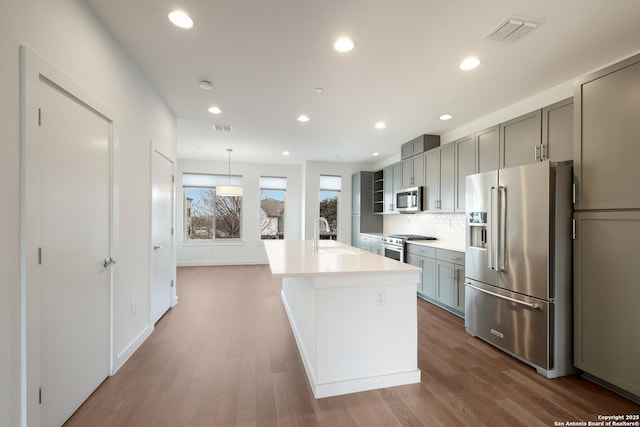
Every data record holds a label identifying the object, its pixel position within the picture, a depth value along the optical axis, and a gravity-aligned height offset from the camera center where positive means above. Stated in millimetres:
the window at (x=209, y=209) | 7262 +155
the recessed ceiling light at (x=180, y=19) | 1930 +1394
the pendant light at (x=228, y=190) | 5969 +533
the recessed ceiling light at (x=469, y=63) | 2434 +1364
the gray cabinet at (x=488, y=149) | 3344 +819
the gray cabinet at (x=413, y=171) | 4887 +795
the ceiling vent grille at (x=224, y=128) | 4459 +1420
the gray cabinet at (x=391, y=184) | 5625 +659
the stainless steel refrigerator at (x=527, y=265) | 2311 -449
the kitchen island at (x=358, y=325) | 2039 -832
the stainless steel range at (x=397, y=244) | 4707 -518
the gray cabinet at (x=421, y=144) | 4797 +1252
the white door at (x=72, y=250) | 1572 -228
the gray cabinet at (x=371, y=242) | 5621 -599
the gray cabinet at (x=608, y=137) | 1935 +577
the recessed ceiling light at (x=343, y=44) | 2202 +1381
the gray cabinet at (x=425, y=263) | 4102 -753
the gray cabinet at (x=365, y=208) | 6881 +172
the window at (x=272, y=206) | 7676 +249
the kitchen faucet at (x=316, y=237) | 3127 -257
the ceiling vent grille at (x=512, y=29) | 1954 +1350
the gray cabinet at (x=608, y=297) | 1942 -611
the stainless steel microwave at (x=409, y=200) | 4824 +274
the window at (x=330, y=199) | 7395 +420
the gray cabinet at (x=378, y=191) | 6618 +567
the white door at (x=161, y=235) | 3189 -251
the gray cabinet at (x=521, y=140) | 2877 +821
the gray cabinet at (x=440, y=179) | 4121 +568
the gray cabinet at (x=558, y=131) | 2592 +805
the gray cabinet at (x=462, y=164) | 3721 +706
